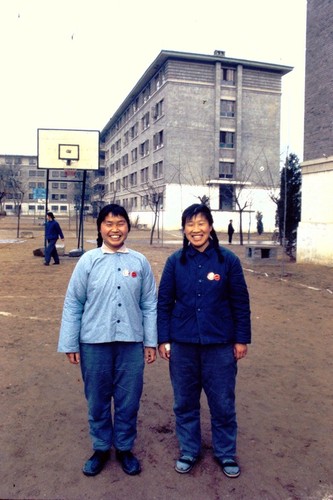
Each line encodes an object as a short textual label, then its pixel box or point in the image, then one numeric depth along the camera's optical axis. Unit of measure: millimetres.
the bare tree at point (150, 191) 41434
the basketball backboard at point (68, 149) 17828
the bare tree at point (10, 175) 74438
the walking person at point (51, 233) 14180
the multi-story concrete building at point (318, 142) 14578
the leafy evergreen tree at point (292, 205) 17688
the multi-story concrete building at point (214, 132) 39969
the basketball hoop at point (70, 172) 18703
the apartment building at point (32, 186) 86500
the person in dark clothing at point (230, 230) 25253
